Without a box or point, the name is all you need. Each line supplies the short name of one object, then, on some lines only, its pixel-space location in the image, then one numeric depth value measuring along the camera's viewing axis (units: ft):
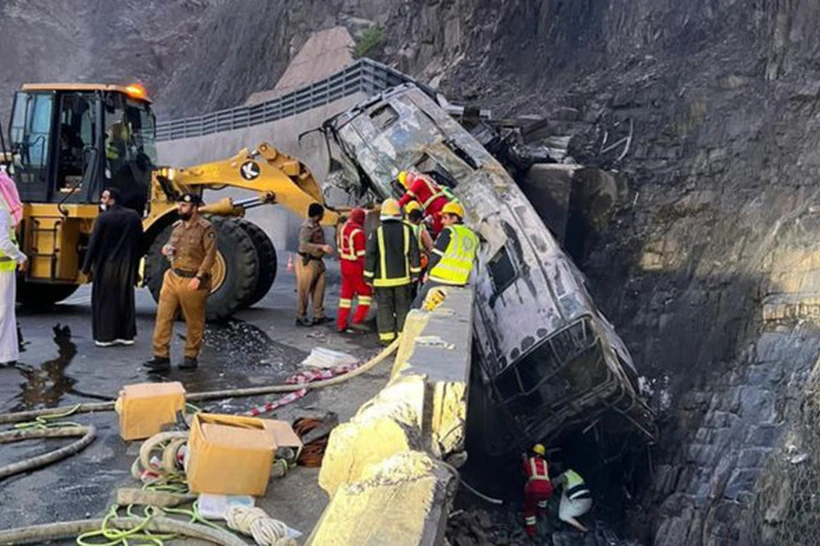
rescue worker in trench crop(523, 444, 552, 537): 25.79
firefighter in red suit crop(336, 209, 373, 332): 29.35
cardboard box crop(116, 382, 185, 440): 15.88
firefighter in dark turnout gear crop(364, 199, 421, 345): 26.30
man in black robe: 24.62
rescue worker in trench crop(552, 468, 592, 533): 26.84
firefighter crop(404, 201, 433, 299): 27.63
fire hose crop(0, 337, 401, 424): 17.66
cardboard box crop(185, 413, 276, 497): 12.37
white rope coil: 11.09
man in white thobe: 21.99
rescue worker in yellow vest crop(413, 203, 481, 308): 22.84
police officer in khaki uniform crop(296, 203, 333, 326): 30.68
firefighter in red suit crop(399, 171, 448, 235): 28.99
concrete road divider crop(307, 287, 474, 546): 8.52
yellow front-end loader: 30.14
